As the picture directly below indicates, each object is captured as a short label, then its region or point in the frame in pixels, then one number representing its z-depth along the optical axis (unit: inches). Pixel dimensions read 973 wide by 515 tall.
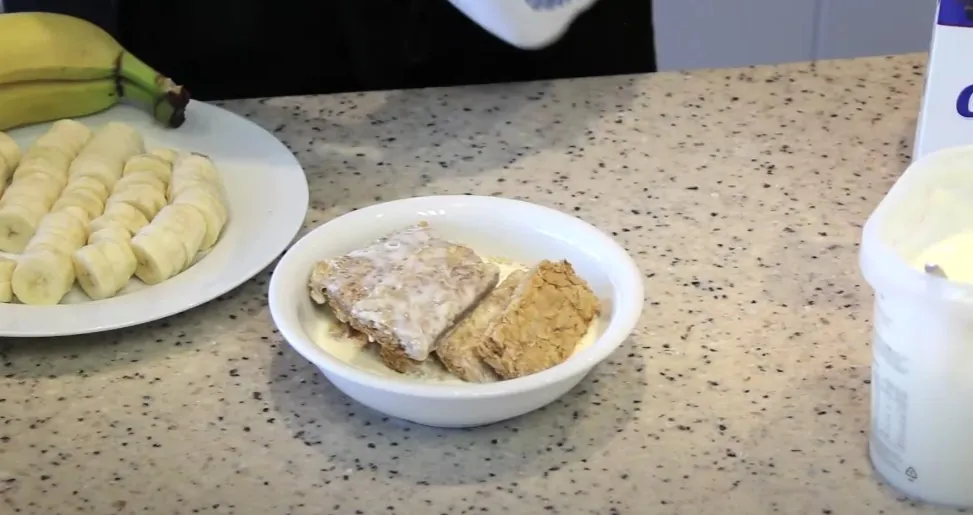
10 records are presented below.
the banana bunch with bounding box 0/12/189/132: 37.7
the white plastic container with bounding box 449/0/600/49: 34.6
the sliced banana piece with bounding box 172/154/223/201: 33.0
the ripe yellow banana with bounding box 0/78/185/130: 37.8
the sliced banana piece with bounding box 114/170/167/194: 33.0
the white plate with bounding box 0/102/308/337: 28.2
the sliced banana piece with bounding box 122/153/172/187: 33.9
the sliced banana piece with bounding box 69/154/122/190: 33.6
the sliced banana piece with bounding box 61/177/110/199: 32.8
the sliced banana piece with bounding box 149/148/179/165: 34.9
